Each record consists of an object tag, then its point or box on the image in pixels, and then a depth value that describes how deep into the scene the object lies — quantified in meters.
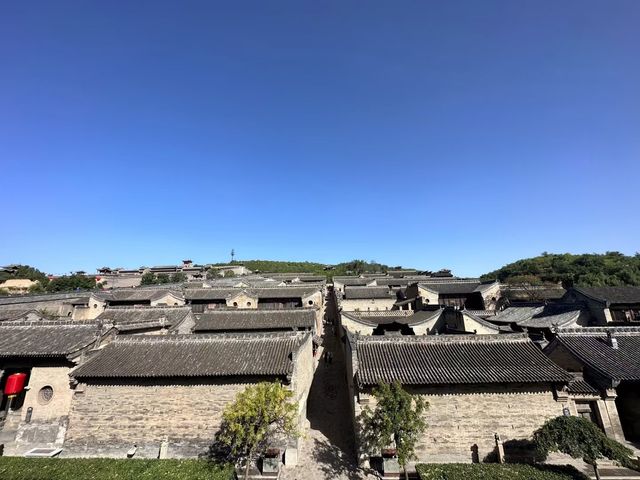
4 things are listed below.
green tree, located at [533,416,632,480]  11.16
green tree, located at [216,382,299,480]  11.84
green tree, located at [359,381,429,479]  11.95
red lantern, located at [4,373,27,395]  15.56
